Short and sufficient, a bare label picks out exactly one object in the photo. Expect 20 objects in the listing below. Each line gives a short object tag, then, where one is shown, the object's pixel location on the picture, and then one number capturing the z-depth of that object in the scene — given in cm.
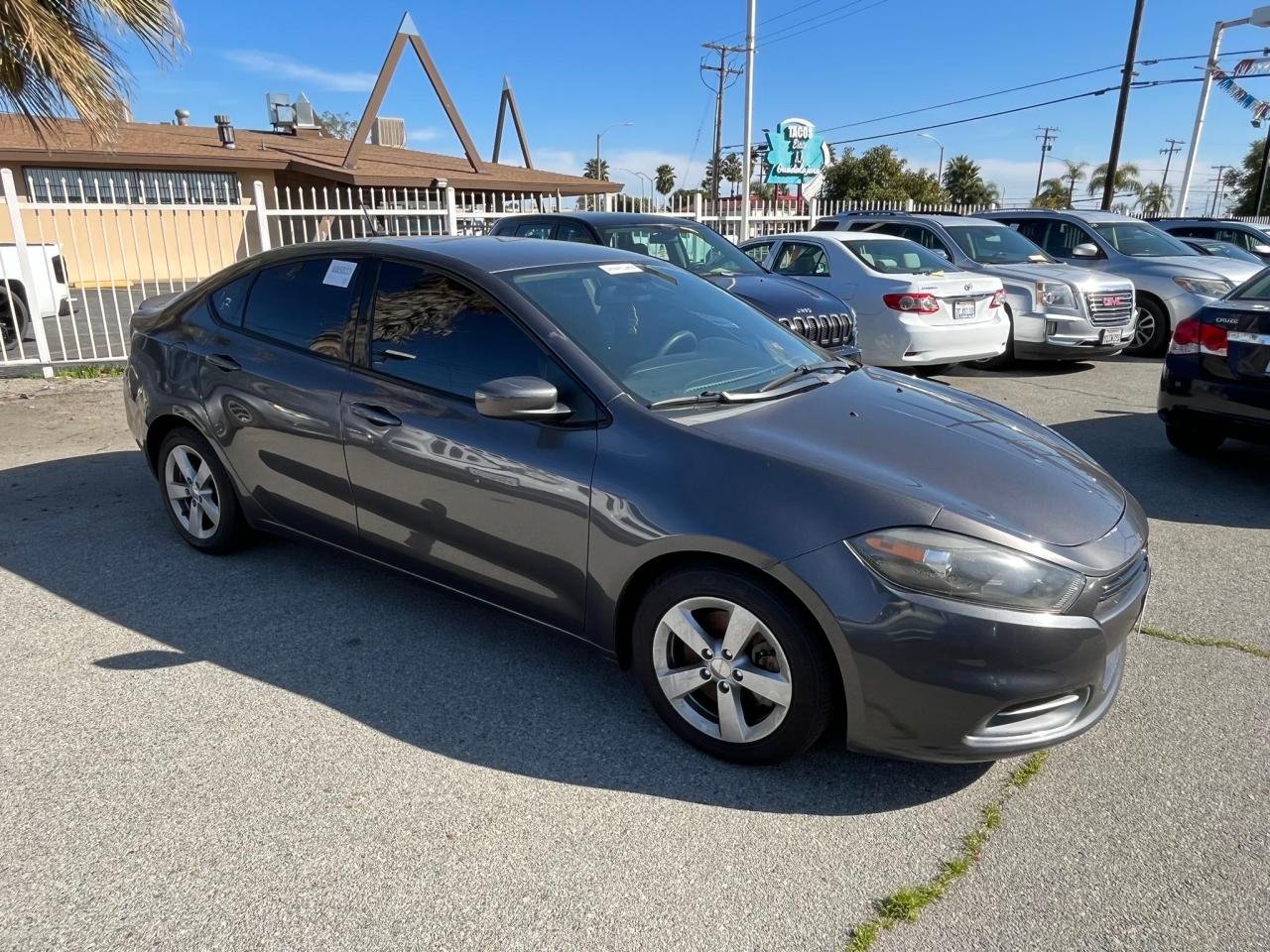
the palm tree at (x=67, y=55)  671
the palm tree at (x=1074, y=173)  8319
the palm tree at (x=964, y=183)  6669
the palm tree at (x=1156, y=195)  7762
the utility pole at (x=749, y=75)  1902
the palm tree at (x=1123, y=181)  7162
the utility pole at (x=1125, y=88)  2630
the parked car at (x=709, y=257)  733
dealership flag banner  2616
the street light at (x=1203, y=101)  2486
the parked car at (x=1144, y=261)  1066
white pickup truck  946
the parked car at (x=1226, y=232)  1594
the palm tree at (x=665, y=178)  9819
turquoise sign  2097
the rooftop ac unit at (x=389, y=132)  2877
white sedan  863
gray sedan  248
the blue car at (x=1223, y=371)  538
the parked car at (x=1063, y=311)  946
